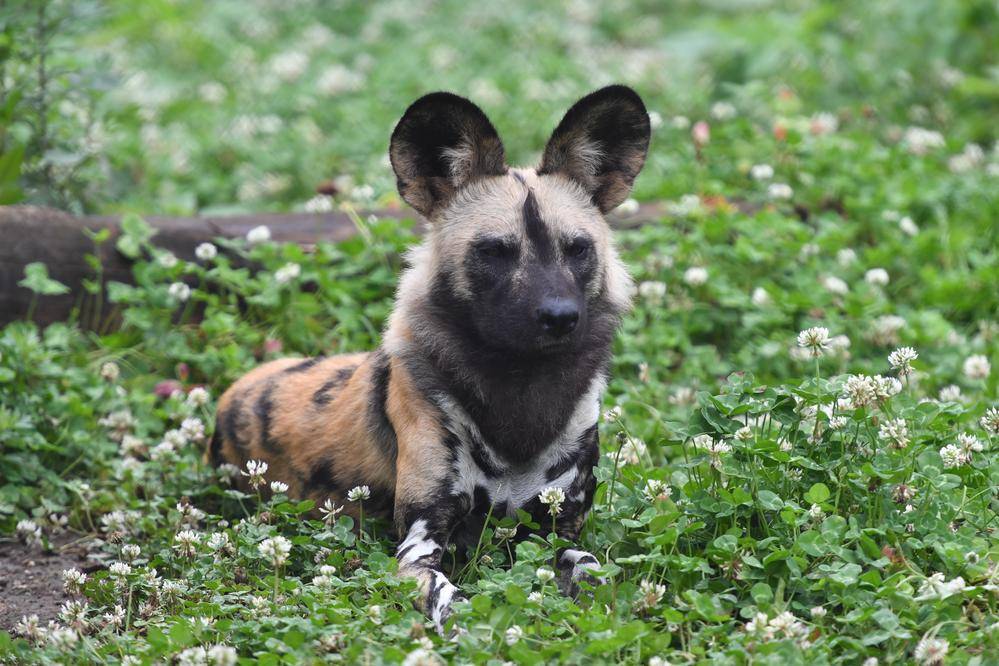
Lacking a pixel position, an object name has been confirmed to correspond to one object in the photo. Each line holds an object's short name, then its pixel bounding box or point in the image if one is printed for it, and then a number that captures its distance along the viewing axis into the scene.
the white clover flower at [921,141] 16.12
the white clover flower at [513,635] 6.77
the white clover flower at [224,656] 6.54
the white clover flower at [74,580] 7.96
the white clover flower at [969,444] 8.05
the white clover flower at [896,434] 8.12
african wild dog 8.35
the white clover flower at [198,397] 10.50
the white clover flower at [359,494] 8.40
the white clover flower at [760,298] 12.37
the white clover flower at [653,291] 12.41
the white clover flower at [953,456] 7.98
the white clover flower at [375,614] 6.97
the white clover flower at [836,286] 12.44
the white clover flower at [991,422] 8.32
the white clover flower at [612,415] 8.67
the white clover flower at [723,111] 16.09
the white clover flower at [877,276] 12.55
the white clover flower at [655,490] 8.32
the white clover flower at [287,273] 11.84
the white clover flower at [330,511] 8.35
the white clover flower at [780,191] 13.77
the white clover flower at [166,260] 11.73
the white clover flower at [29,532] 9.34
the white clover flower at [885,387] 7.99
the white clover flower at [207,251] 11.89
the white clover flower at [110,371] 10.98
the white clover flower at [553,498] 7.95
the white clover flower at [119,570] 7.86
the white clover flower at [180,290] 11.56
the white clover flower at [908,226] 13.68
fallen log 11.52
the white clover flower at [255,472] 8.39
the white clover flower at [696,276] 12.47
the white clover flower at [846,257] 13.02
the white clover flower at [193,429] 9.96
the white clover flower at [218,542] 8.03
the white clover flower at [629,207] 13.36
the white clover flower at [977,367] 10.68
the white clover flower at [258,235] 12.34
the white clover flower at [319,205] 13.15
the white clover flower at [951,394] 9.99
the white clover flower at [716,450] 8.02
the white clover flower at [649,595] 7.32
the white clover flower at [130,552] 8.39
